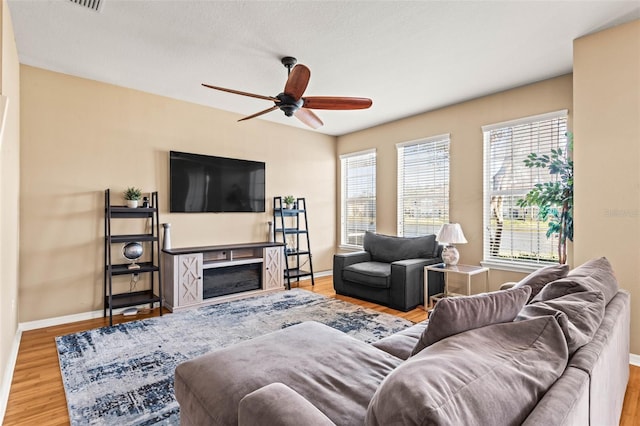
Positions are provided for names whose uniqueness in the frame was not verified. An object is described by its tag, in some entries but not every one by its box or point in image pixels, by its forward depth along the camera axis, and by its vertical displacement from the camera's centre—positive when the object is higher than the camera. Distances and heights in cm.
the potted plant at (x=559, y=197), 322 +18
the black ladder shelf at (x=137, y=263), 366 -52
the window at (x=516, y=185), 381 +37
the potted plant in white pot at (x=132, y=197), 388 +21
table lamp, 403 -30
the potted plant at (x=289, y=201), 544 +22
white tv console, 405 -79
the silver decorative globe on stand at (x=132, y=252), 381 -44
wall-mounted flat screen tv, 444 +45
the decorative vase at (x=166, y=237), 425 -30
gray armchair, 402 -74
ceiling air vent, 240 +156
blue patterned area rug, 206 -119
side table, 393 -67
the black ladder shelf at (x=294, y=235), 528 -36
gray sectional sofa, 80 -50
